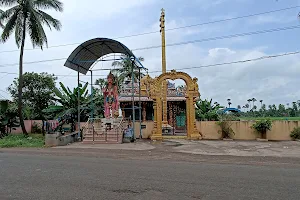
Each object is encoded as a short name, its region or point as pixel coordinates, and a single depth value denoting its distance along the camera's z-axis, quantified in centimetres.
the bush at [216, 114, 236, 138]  1488
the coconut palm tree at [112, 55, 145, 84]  2668
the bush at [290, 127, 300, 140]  1396
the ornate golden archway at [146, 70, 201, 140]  1487
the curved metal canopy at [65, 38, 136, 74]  1409
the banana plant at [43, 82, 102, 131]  1747
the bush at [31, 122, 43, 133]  1939
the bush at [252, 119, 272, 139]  1415
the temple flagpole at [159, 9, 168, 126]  2184
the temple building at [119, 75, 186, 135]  2011
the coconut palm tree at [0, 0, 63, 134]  1652
